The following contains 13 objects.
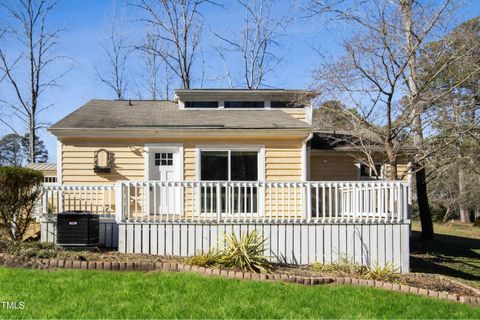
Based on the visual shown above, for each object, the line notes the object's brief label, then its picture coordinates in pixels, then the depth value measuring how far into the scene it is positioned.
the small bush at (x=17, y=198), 8.90
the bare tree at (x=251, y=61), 28.03
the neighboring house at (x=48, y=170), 26.09
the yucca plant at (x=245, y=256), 7.99
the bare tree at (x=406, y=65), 11.80
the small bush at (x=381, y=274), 8.06
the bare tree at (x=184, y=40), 27.33
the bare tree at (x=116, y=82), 30.42
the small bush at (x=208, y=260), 7.98
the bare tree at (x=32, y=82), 26.45
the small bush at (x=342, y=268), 8.52
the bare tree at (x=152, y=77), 31.25
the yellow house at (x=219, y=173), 9.50
